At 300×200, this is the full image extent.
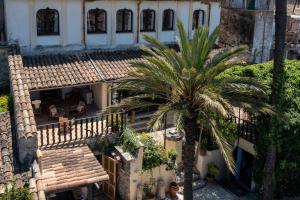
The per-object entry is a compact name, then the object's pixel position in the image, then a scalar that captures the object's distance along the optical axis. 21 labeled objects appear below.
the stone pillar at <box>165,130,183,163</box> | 20.82
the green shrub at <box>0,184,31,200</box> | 11.38
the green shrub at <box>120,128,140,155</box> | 18.70
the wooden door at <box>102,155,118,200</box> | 19.03
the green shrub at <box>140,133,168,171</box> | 19.11
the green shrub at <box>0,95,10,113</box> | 19.40
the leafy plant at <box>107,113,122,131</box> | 19.77
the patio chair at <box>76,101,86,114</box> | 22.92
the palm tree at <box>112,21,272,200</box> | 15.90
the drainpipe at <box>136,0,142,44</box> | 25.19
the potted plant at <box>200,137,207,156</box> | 21.09
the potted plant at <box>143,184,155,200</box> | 19.53
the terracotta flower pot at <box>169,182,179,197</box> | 19.89
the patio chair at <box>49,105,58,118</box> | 22.00
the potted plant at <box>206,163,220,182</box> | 20.91
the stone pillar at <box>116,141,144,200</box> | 18.47
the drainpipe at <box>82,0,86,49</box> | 23.63
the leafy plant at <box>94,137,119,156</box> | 19.42
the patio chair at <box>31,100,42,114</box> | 21.90
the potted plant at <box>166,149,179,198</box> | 19.88
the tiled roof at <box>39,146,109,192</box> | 15.93
